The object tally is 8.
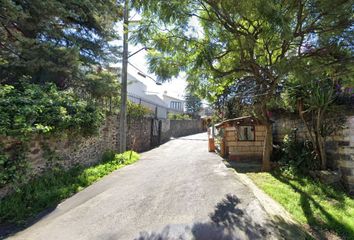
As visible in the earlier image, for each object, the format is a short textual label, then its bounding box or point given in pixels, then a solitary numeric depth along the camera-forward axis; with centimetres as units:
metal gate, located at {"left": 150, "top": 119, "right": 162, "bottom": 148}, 1614
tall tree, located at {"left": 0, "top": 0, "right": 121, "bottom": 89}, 708
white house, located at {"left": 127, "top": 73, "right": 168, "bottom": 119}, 1557
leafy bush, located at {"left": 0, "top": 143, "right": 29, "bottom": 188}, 473
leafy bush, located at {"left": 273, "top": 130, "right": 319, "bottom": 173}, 757
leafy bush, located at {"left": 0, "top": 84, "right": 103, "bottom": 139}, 499
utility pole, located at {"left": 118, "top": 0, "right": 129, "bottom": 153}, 1078
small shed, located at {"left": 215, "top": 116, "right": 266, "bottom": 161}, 1066
